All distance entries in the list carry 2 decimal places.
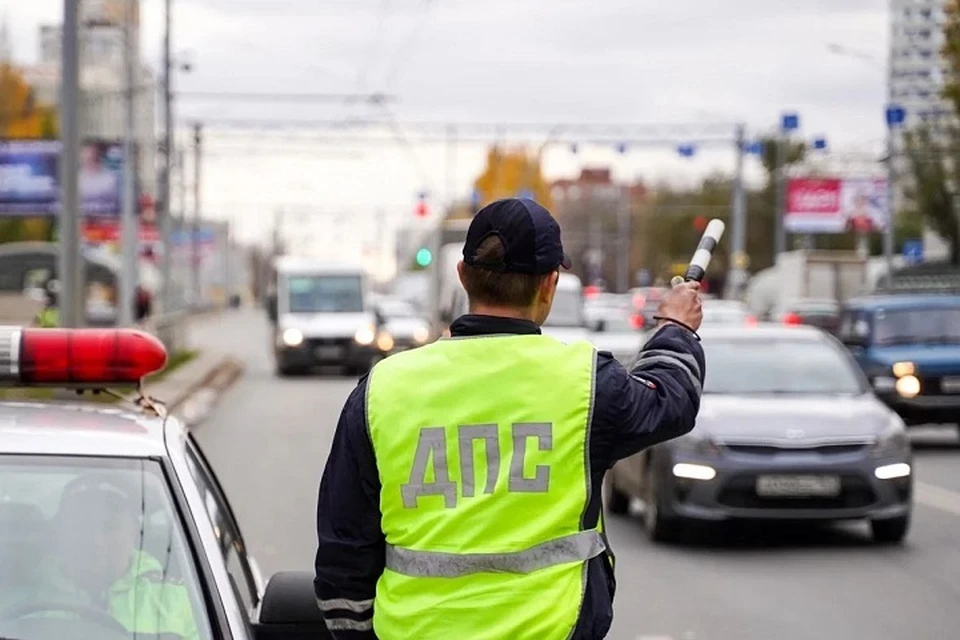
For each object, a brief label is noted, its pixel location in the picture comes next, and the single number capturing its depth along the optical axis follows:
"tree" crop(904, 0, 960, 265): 52.19
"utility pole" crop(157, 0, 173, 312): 44.66
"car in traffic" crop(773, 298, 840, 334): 43.47
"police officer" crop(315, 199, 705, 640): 3.43
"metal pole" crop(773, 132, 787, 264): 67.69
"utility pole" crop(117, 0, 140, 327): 37.38
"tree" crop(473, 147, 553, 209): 115.62
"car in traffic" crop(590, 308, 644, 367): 30.01
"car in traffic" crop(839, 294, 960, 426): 21.47
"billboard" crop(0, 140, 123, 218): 57.84
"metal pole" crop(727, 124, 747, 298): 56.19
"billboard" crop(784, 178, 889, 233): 74.88
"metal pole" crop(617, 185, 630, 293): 120.95
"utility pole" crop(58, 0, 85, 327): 21.95
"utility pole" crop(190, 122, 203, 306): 56.31
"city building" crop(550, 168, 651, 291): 130.05
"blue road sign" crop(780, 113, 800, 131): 53.38
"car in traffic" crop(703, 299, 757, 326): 36.43
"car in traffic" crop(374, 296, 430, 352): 45.78
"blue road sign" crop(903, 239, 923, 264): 73.19
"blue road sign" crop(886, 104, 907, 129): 44.16
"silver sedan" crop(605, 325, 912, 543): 12.42
